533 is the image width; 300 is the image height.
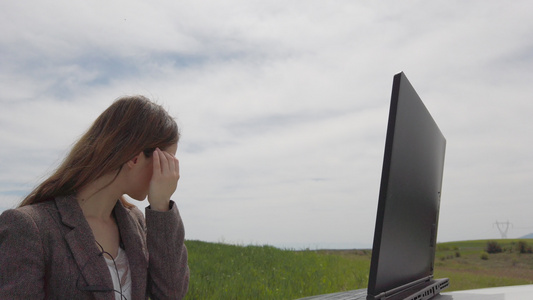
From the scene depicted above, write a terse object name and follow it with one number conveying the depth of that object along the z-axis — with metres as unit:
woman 1.75
